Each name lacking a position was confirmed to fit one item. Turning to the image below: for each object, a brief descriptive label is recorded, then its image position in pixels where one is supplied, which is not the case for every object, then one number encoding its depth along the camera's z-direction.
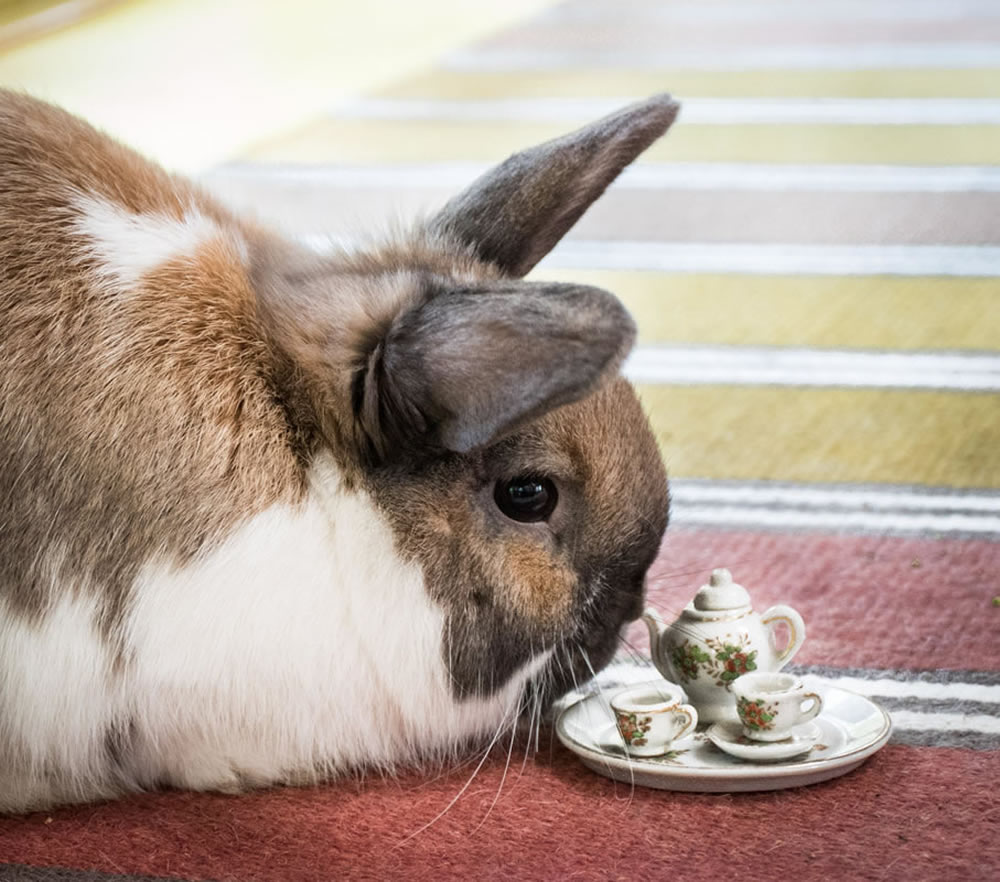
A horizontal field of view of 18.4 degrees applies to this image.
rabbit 0.67
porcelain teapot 0.71
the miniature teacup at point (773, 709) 0.69
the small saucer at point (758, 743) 0.69
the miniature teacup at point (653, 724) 0.70
